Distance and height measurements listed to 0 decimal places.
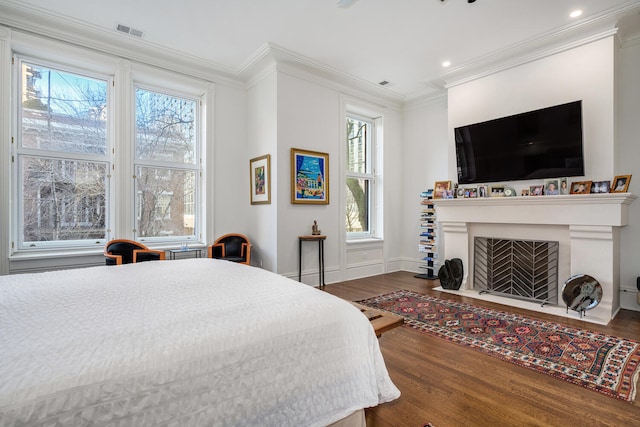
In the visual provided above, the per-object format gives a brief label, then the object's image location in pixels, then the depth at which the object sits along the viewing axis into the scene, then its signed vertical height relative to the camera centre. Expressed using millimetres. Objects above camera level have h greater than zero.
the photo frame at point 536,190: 3762 +264
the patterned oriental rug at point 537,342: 2119 -1092
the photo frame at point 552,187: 3631 +290
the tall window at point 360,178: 5434 +613
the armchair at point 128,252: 3520 -436
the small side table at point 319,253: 4398 -573
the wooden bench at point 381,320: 1887 -689
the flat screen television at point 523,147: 3562 +821
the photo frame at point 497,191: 4133 +279
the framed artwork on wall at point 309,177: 4410 +522
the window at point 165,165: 4109 +656
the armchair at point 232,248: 4254 -490
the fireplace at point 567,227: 3225 -178
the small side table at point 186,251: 4082 -512
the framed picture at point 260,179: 4383 +485
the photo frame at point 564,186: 3579 +294
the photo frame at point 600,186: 3295 +267
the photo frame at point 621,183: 3178 +289
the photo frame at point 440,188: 4709 +366
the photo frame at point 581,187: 3416 +270
